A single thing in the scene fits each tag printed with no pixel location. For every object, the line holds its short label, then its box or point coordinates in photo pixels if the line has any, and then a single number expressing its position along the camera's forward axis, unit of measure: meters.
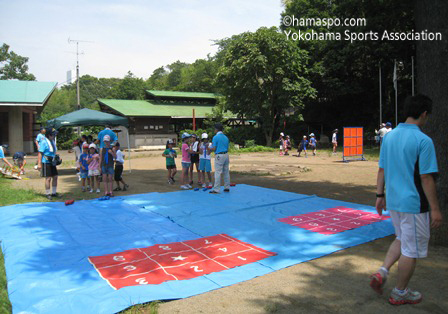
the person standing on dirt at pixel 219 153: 9.20
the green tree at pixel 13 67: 54.34
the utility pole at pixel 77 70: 35.88
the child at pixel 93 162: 9.88
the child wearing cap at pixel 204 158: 10.23
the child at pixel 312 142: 23.41
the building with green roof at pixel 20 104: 23.12
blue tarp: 3.57
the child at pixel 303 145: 22.71
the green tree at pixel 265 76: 29.56
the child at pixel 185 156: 10.32
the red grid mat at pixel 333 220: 5.92
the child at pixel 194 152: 10.50
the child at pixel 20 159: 14.38
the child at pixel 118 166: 10.02
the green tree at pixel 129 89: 54.56
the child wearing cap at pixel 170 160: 10.95
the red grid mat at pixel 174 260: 3.98
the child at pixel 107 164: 8.98
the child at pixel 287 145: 24.66
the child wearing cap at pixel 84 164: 10.16
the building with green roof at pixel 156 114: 33.37
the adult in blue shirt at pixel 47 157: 8.80
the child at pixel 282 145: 24.69
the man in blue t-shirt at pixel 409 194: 3.13
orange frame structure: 18.22
